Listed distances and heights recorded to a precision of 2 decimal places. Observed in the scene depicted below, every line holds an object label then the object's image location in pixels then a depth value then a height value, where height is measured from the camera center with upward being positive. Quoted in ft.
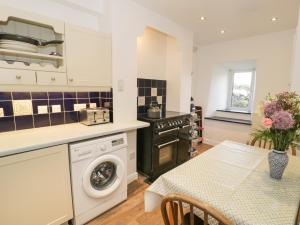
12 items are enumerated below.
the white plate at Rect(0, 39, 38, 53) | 4.68 +1.22
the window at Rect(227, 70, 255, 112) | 12.78 +0.07
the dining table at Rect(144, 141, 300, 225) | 2.70 -1.92
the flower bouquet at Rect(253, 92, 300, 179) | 3.22 -0.67
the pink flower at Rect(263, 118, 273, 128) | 3.32 -0.62
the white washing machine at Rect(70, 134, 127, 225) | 5.06 -2.86
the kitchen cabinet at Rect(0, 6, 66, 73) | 4.68 +1.43
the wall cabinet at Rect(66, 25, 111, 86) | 5.72 +1.15
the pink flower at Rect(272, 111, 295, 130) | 3.14 -0.53
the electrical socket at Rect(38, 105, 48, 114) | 6.02 -0.74
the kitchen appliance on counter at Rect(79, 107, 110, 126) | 6.44 -1.05
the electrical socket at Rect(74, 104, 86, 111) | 6.89 -0.74
